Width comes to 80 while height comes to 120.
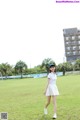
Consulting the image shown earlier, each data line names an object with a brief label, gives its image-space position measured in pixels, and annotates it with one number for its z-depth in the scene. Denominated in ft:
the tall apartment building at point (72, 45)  209.74
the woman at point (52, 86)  16.25
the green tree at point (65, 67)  153.79
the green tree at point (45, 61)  159.49
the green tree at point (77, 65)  168.66
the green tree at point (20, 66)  152.98
